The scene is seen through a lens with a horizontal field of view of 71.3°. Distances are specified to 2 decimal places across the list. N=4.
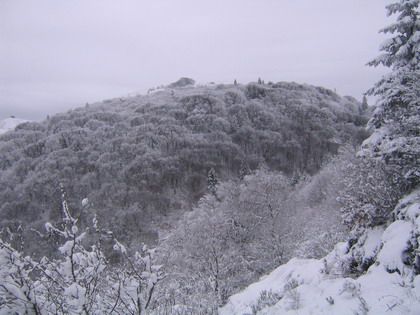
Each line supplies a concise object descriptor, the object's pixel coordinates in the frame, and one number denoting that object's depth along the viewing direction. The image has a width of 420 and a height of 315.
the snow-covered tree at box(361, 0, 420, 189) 5.85
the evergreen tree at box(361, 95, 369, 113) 112.29
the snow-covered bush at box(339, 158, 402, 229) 6.19
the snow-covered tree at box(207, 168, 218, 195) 51.44
